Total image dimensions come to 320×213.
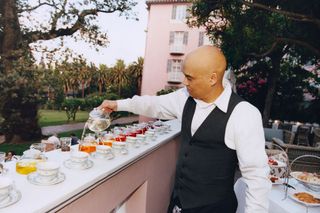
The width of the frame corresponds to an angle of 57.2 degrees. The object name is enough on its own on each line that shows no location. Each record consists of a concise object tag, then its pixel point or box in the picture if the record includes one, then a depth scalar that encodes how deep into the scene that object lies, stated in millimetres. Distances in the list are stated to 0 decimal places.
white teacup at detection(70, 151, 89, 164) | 1385
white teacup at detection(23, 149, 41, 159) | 1400
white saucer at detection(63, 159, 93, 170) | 1378
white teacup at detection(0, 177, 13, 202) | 915
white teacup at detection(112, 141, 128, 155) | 1767
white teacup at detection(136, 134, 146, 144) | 2189
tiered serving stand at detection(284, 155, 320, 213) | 2449
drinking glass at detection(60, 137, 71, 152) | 1736
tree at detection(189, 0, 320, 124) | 5488
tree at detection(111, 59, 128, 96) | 26719
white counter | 962
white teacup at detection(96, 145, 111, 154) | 1610
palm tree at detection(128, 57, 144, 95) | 30141
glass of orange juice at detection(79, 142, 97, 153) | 1646
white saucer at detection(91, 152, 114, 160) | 1604
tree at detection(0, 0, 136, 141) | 8148
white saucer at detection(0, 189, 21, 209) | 909
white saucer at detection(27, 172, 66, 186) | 1122
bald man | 1289
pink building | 22453
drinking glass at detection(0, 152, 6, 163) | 1505
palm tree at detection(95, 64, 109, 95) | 21222
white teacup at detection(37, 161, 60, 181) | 1136
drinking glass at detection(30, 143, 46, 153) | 1995
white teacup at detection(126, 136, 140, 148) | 2035
